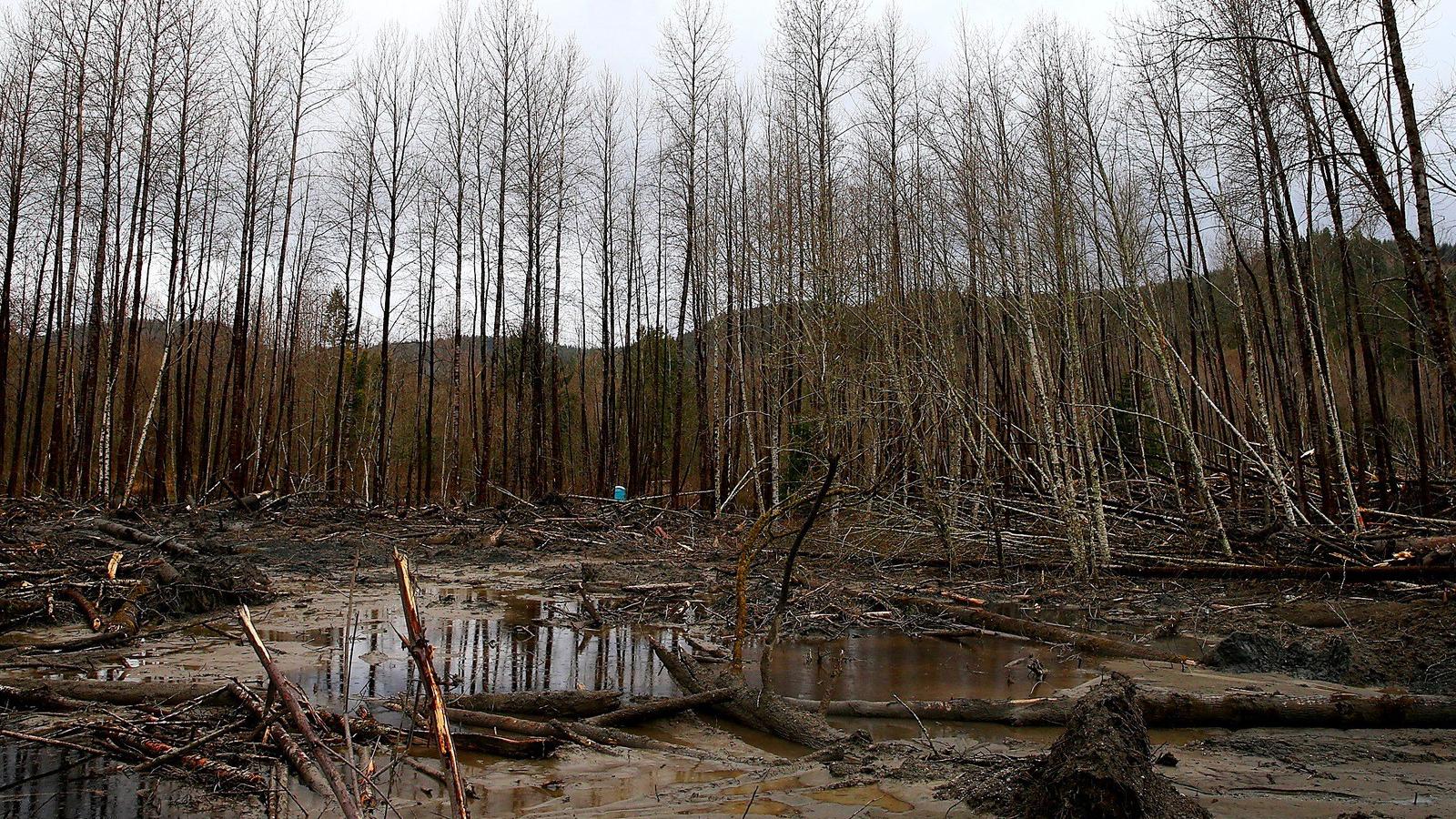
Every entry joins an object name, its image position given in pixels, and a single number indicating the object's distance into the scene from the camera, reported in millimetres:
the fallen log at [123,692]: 4312
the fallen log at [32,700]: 4254
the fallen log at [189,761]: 3369
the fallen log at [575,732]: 4223
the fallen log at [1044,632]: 6354
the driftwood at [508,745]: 3998
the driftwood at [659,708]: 4586
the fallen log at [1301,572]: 7484
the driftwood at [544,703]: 4711
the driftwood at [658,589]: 9078
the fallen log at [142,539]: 9602
